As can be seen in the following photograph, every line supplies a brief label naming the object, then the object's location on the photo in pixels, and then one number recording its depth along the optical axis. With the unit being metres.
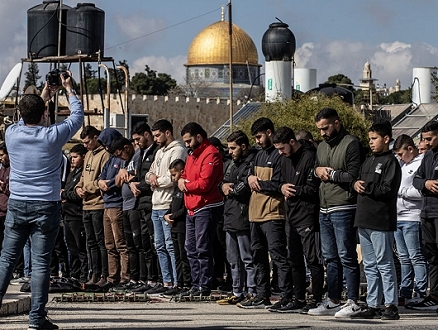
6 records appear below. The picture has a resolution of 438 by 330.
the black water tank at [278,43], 76.38
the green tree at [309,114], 54.78
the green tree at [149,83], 126.65
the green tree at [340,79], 120.69
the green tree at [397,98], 122.12
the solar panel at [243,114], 70.69
